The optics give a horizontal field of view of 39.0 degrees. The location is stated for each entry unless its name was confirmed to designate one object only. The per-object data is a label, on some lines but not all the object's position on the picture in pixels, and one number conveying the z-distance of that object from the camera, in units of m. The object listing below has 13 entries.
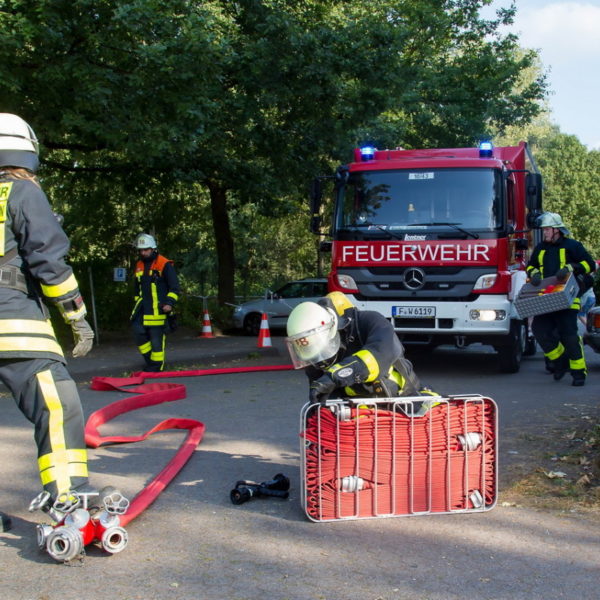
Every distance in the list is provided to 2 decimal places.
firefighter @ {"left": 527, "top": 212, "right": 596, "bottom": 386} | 10.05
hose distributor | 3.93
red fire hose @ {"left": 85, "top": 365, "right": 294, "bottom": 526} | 5.05
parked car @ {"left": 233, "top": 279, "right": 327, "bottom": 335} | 19.45
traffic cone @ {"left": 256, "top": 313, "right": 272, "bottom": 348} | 14.66
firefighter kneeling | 4.57
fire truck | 10.48
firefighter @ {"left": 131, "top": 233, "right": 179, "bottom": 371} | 10.99
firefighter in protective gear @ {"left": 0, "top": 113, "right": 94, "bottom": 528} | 4.12
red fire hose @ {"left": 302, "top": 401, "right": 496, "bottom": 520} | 4.64
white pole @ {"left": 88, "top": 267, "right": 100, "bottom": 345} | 15.85
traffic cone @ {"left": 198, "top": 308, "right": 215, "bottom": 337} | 17.72
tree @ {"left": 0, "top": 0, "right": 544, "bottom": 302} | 11.31
